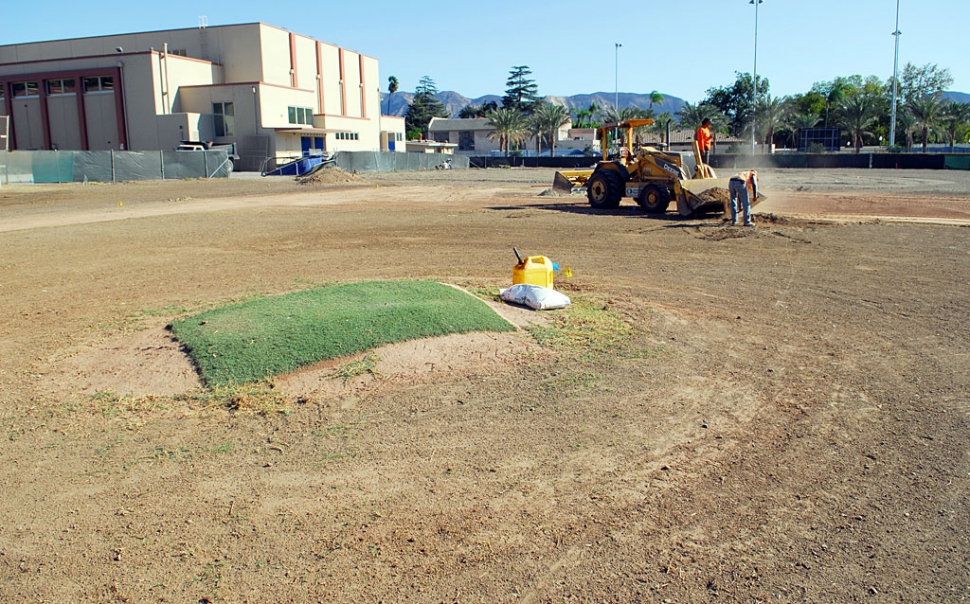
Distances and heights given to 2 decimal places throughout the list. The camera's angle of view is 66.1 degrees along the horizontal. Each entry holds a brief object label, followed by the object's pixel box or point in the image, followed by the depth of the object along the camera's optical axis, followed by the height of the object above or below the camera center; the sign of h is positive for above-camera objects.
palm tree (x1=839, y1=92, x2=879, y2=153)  81.81 +7.20
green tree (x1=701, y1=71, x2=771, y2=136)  103.76 +11.67
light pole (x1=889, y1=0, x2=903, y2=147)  70.53 +4.97
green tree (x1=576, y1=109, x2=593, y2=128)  145.12 +13.33
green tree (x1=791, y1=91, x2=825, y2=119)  114.88 +11.87
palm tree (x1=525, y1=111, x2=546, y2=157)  103.38 +8.27
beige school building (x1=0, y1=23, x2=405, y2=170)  60.06 +8.05
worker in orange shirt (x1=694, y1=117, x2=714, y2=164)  19.39 +1.14
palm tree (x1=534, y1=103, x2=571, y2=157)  102.62 +9.10
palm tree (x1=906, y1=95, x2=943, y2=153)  79.19 +6.96
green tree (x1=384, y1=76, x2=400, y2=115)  156.75 +21.72
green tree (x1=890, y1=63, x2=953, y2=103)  105.06 +13.74
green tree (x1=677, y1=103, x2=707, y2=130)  91.69 +8.22
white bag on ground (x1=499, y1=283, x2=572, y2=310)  8.97 -1.35
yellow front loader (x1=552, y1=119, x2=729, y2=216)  19.41 +0.01
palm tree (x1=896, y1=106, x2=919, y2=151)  82.25 +6.14
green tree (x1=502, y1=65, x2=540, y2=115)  143.12 +17.71
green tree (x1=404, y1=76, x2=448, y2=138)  148.25 +15.83
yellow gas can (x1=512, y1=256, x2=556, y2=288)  9.42 -1.08
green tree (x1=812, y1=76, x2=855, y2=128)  115.04 +14.49
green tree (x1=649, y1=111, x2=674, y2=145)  91.94 +7.39
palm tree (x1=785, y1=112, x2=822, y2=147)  87.69 +6.95
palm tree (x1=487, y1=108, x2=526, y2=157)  100.25 +8.21
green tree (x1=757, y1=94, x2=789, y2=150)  82.81 +7.36
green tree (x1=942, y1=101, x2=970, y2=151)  82.69 +6.96
